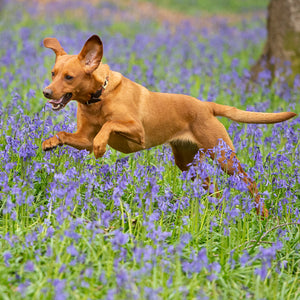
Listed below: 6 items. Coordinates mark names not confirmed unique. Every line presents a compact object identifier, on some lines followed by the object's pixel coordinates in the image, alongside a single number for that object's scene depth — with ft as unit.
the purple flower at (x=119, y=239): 20.44
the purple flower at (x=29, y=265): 19.03
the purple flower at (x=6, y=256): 21.72
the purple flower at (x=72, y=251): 20.31
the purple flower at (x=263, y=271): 19.86
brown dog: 28.07
